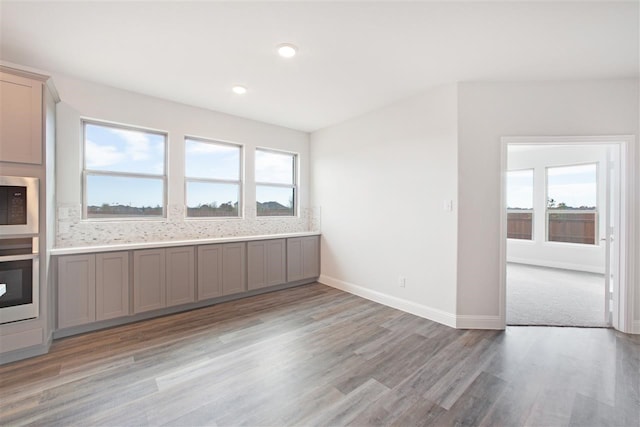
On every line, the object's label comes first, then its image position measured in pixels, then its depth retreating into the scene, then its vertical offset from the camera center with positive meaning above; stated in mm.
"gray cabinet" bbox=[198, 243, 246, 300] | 3643 -785
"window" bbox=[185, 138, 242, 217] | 4008 +513
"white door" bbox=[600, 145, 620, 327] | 2998 -267
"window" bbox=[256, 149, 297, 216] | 4707 +513
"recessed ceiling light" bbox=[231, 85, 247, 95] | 3262 +1472
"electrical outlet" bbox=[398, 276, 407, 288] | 3610 -896
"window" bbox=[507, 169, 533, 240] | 6688 +232
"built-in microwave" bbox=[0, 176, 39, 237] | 2303 +45
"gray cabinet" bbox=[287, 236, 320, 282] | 4547 -768
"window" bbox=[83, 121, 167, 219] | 3297 +507
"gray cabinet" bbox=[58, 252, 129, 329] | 2781 -800
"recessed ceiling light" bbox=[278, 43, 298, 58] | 2408 +1443
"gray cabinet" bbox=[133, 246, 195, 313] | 3182 -792
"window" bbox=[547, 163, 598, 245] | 5816 +222
